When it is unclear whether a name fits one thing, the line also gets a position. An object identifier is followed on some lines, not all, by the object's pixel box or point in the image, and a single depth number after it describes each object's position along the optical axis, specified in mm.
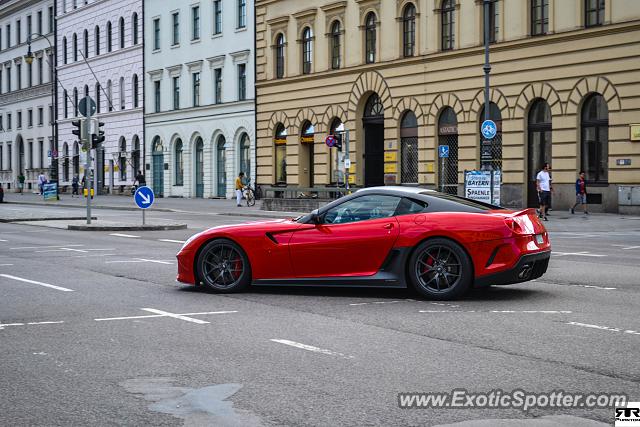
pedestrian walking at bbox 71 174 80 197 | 70112
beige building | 34875
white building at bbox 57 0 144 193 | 67875
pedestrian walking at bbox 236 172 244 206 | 46531
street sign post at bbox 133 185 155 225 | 26406
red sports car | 10938
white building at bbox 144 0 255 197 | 55688
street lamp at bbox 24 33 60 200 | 78762
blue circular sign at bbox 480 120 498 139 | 31000
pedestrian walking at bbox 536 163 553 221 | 33500
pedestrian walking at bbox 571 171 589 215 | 34562
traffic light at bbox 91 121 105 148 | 30780
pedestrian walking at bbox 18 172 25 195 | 79925
